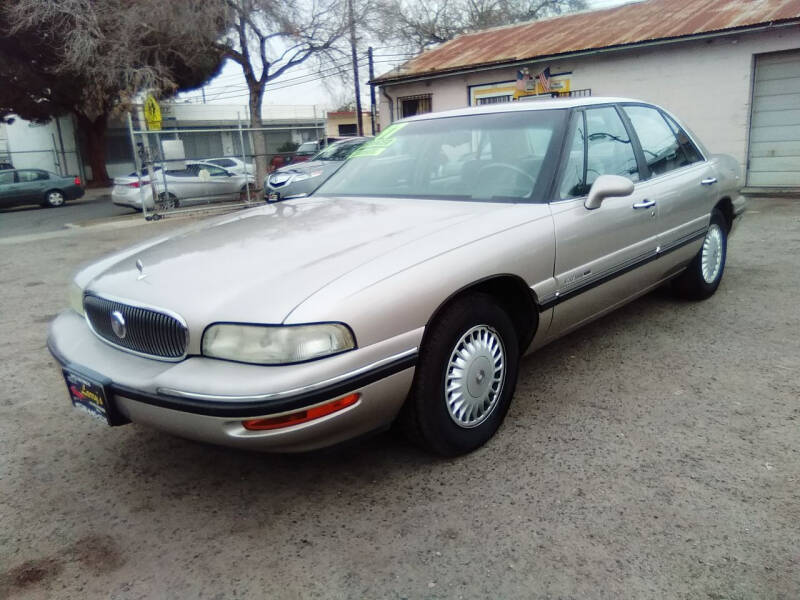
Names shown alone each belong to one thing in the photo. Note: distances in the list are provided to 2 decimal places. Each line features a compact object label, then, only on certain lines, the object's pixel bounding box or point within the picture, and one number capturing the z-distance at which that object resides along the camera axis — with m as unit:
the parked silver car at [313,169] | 10.84
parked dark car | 19.45
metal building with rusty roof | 10.75
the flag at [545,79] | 13.60
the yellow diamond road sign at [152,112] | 15.13
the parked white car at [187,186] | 14.48
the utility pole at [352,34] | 18.91
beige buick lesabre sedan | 2.22
